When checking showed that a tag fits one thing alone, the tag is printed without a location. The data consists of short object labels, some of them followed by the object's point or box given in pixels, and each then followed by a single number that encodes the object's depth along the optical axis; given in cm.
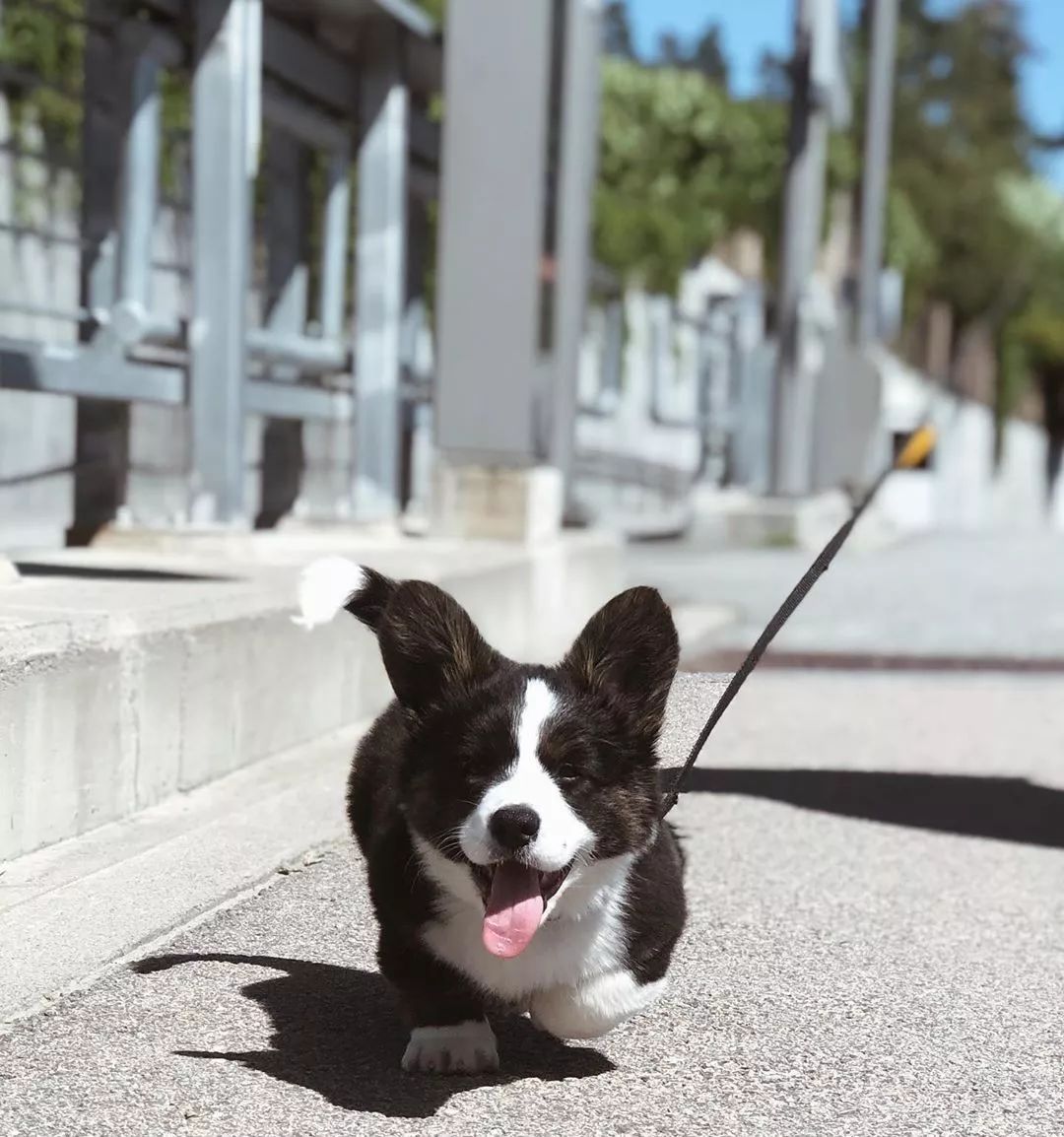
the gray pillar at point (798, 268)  1962
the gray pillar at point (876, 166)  2128
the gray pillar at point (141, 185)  877
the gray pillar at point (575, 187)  1120
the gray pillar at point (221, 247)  895
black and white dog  333
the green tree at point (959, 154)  5597
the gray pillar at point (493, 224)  1029
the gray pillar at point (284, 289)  1137
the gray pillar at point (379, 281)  1133
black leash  372
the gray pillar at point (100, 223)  885
